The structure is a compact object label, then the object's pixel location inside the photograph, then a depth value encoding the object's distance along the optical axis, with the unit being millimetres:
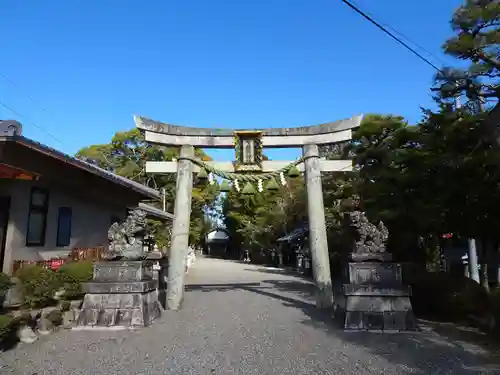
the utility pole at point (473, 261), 12984
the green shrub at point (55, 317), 8016
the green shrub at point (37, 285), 8195
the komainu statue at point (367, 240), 8453
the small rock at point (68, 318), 8445
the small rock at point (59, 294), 8749
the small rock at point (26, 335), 6996
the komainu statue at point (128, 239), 8719
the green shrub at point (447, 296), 8367
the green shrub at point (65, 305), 8538
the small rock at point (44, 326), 7703
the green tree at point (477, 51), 7574
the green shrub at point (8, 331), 6203
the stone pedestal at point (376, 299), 7955
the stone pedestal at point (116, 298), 8249
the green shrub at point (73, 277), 8922
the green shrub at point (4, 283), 6930
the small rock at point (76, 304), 8922
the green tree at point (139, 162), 35500
